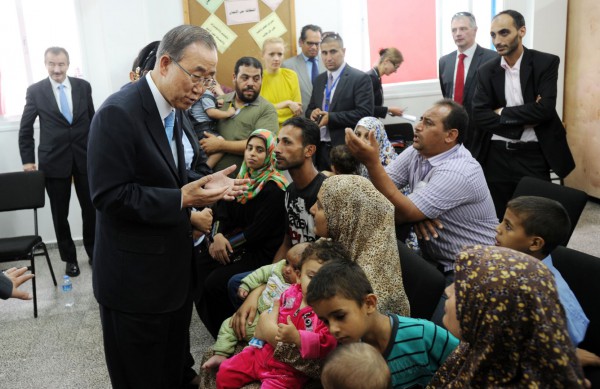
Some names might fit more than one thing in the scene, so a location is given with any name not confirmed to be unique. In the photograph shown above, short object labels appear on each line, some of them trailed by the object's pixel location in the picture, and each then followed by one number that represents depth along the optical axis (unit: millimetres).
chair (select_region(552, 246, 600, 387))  1752
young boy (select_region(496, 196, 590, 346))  1929
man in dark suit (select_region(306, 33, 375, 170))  4258
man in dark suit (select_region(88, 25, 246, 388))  1662
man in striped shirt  2289
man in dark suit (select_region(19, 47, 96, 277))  4480
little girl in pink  1800
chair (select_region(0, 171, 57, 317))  4145
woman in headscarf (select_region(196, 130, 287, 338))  2941
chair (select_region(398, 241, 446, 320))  1936
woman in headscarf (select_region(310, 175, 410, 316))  1942
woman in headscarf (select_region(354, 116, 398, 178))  3553
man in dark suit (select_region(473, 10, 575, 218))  3488
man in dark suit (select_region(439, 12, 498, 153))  4512
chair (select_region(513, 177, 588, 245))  2387
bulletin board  5219
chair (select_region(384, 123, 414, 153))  4809
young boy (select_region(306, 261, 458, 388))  1636
